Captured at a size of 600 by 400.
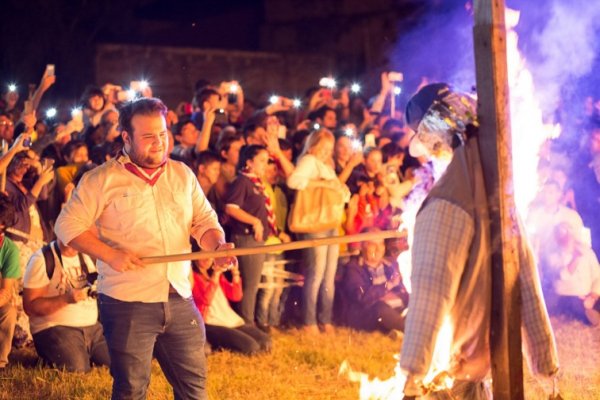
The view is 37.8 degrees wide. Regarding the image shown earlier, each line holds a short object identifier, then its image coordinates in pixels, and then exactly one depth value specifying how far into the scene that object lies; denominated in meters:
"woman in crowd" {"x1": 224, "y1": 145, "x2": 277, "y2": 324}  8.66
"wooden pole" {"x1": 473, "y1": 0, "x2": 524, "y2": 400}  3.93
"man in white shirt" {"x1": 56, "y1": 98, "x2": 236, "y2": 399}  4.62
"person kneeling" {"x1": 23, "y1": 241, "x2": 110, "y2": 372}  7.34
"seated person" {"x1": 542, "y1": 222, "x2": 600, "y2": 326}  9.75
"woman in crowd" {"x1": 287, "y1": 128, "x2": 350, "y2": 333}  9.19
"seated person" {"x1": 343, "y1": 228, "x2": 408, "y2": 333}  9.40
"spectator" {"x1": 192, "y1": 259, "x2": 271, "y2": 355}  8.22
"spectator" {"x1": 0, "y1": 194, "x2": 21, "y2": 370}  7.11
